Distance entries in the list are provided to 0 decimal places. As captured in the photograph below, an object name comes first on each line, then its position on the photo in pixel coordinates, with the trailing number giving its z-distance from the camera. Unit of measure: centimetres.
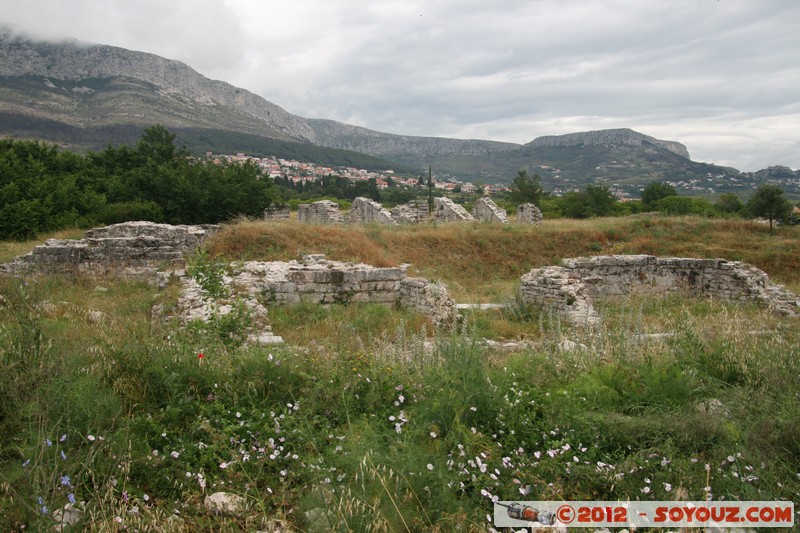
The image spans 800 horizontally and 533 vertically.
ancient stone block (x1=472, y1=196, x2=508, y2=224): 2584
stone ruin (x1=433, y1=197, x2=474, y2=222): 2608
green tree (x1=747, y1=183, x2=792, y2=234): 2536
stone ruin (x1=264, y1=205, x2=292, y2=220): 2302
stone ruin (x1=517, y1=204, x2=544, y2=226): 2604
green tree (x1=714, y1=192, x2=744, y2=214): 3478
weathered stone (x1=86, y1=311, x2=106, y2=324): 775
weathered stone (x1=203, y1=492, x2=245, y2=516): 297
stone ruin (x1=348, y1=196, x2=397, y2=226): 2488
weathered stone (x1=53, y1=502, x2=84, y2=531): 251
